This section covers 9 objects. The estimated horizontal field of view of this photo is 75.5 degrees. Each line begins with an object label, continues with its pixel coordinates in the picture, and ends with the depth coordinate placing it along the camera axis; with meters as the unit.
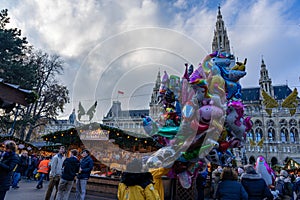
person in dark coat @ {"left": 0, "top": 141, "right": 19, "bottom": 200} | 3.29
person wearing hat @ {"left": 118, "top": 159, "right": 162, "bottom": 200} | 2.30
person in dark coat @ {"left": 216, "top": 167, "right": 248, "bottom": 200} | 2.93
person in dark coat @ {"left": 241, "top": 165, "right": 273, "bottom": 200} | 3.23
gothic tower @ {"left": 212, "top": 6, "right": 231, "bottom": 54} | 54.34
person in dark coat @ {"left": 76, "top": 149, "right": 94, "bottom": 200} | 5.59
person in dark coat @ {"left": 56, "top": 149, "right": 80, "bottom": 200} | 4.86
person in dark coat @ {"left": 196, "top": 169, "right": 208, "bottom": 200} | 6.51
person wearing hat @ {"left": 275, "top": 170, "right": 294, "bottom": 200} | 6.76
